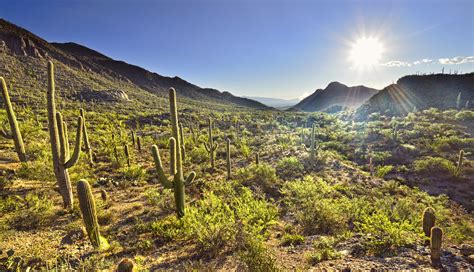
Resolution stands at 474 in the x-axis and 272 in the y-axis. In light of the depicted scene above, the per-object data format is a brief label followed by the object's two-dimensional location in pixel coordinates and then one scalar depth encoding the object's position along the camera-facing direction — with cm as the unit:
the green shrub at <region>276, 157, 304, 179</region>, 1148
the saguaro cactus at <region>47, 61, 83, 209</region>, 595
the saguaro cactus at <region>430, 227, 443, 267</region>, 411
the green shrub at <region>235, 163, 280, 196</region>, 947
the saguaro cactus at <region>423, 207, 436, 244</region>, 501
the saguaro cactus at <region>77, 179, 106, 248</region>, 458
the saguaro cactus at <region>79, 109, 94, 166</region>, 1051
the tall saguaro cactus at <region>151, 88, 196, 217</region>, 585
